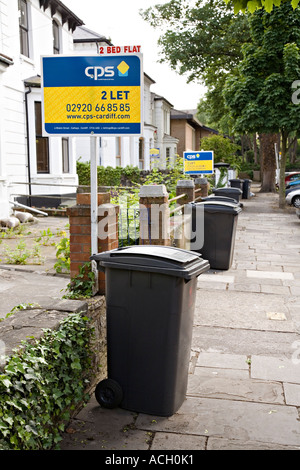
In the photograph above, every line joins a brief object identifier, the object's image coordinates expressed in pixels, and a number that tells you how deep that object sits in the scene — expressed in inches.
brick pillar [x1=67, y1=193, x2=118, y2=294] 187.6
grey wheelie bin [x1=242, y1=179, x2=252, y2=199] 1062.0
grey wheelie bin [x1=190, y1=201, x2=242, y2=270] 362.9
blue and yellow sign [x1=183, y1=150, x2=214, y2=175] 579.5
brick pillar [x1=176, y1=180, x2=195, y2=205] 464.9
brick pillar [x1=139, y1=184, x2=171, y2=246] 293.9
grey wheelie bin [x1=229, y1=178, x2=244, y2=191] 1009.5
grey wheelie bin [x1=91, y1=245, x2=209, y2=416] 144.9
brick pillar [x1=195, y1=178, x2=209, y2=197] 630.2
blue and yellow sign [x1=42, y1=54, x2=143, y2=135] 182.5
